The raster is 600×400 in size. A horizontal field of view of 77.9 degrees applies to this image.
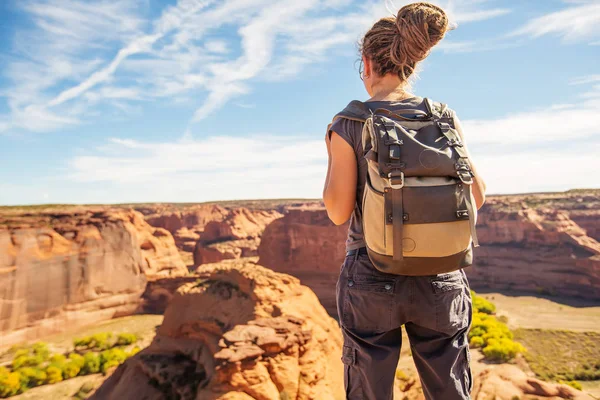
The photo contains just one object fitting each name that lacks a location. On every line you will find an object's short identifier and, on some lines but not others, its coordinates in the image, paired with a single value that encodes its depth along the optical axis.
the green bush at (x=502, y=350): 15.64
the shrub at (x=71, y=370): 14.20
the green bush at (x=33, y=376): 13.65
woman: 1.59
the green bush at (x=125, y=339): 17.81
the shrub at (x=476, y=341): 17.24
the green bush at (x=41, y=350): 15.70
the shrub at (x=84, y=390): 12.58
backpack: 1.39
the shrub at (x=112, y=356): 14.99
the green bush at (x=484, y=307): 22.83
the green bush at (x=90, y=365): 14.70
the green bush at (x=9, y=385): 12.67
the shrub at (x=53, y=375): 13.75
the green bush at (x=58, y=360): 14.52
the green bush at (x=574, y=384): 12.19
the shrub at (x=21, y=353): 15.78
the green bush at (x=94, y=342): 17.34
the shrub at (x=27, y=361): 14.86
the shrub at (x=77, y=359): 14.62
